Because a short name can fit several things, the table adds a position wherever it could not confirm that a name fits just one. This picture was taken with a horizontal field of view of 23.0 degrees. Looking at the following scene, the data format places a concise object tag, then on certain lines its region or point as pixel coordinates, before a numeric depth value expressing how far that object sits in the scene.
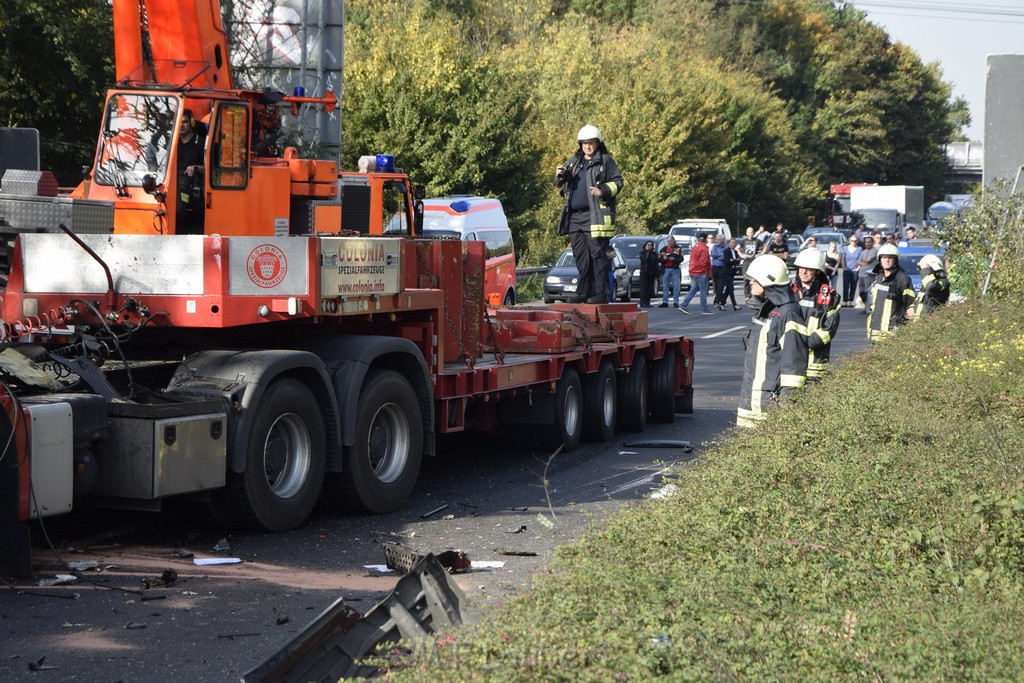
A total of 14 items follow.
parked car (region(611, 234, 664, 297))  69.00
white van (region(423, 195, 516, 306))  48.01
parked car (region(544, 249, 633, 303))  59.30
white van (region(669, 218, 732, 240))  87.01
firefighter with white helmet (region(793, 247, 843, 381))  17.86
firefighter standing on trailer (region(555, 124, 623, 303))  25.82
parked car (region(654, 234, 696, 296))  77.24
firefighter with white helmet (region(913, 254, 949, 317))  33.00
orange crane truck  14.12
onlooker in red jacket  65.07
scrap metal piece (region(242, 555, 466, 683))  9.17
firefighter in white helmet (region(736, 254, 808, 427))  17.73
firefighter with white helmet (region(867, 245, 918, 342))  31.76
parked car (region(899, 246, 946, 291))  66.17
